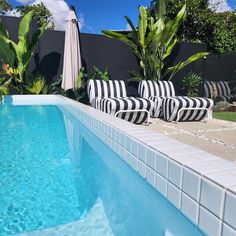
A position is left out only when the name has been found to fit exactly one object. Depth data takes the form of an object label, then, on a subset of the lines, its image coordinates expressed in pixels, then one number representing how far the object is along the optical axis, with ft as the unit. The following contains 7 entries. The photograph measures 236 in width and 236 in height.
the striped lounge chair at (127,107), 18.70
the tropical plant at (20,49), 24.80
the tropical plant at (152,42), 25.85
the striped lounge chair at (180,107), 20.40
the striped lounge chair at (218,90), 31.03
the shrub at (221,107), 28.84
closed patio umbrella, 26.02
